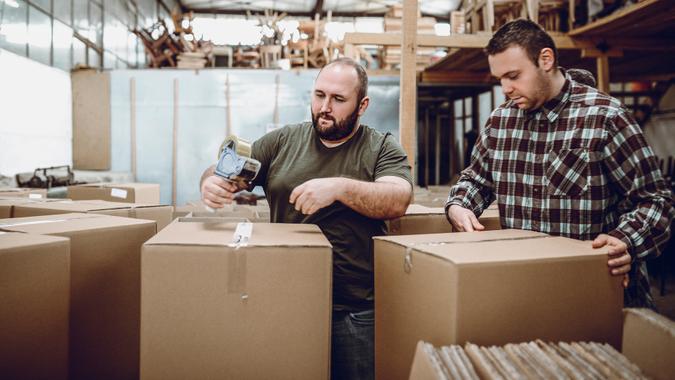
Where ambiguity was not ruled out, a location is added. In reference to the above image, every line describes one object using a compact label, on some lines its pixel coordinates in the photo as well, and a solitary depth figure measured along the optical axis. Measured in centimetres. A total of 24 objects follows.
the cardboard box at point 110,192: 314
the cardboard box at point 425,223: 183
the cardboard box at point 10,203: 196
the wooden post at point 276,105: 771
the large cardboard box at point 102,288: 134
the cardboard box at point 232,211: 329
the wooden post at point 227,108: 768
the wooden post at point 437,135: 907
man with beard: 148
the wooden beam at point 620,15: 365
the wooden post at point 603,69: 479
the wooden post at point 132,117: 761
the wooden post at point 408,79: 308
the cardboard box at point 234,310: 109
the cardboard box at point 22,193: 276
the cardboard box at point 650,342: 88
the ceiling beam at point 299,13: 1425
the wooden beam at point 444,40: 407
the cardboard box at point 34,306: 107
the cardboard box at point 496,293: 96
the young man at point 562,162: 147
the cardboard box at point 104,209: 183
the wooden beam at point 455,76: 663
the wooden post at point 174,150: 764
